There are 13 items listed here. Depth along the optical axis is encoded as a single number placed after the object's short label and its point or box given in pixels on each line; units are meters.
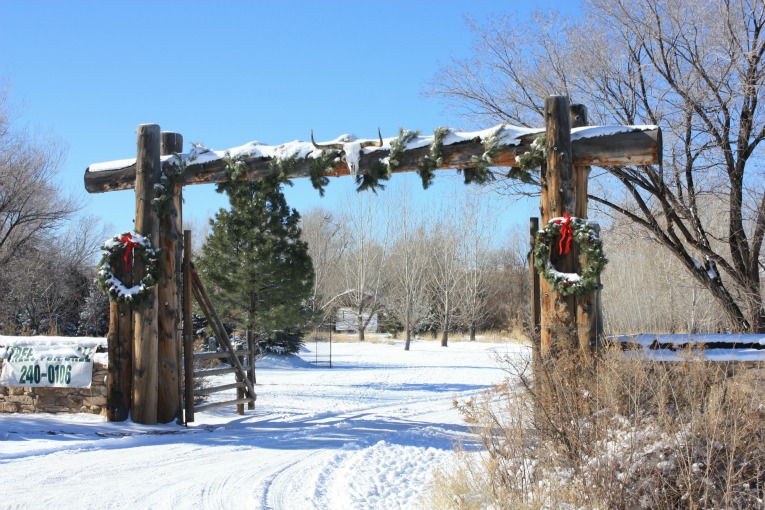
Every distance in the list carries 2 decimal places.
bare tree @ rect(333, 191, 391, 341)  41.12
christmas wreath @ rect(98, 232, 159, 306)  9.23
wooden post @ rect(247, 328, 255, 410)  12.19
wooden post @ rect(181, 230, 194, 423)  9.75
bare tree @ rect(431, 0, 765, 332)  11.84
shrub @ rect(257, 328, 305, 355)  24.67
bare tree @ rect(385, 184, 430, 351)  37.03
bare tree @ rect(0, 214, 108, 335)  22.38
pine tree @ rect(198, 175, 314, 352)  18.52
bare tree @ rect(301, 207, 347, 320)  40.66
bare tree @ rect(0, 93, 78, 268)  19.25
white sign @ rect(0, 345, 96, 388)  9.42
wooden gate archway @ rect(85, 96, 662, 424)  8.05
